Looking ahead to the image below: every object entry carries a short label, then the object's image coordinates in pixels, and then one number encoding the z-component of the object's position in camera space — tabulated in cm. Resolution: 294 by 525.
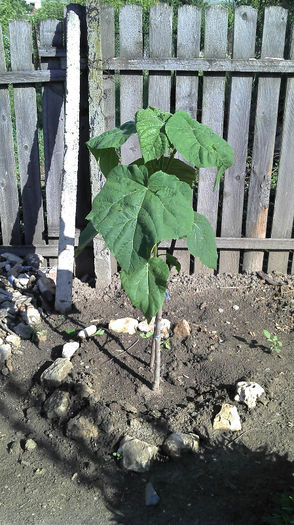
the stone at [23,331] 347
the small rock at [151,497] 235
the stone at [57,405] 281
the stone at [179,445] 255
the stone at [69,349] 321
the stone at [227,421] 269
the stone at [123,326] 346
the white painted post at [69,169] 351
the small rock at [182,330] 342
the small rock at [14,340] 338
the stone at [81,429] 268
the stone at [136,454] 251
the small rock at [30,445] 266
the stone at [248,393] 282
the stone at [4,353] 323
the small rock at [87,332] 340
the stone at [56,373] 297
